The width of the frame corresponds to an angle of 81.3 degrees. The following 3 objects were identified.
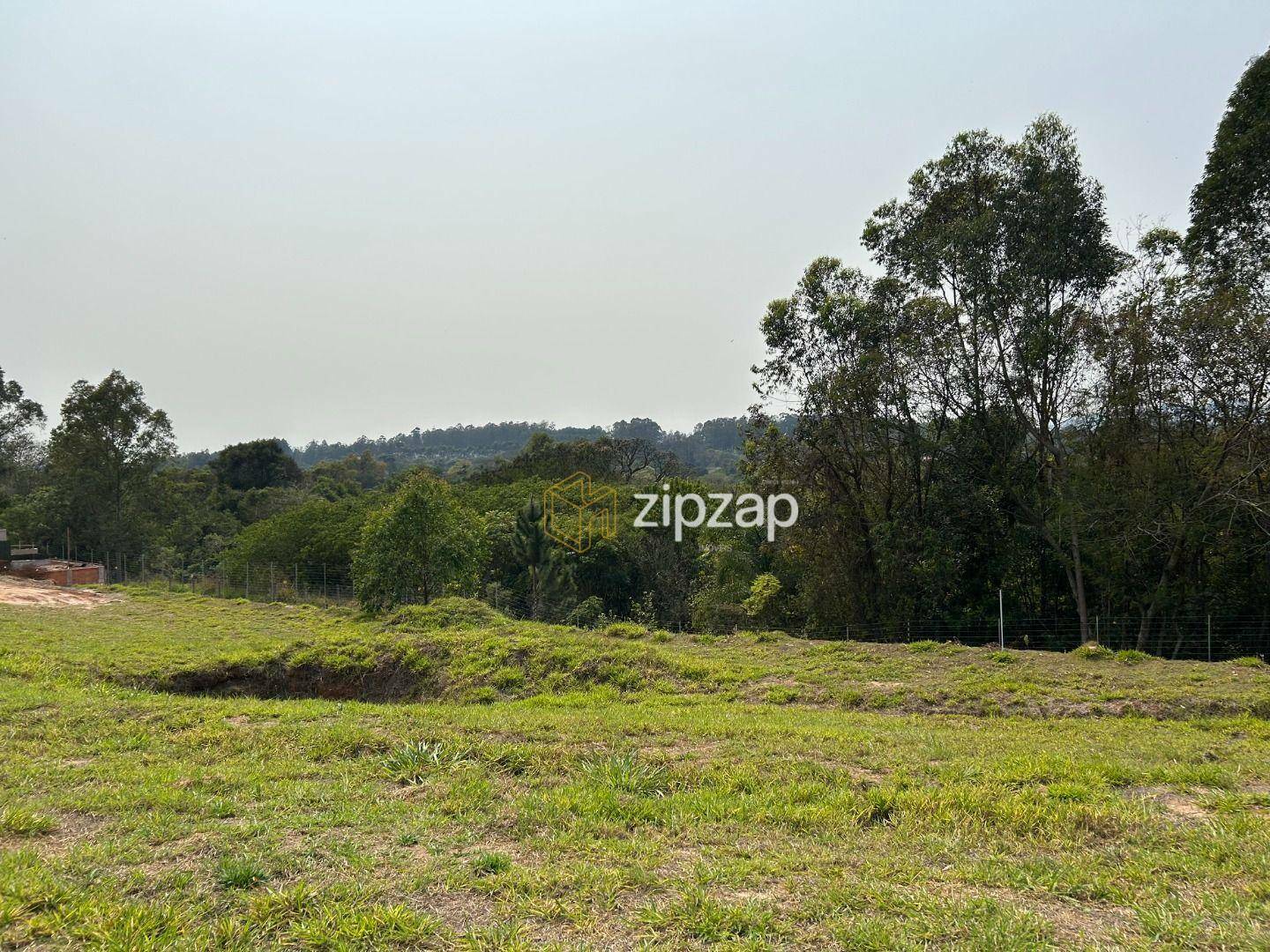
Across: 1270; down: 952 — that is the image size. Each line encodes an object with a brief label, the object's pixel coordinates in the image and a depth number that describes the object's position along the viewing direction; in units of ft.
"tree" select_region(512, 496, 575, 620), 88.69
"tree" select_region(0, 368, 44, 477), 133.49
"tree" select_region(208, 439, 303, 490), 190.39
